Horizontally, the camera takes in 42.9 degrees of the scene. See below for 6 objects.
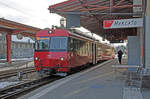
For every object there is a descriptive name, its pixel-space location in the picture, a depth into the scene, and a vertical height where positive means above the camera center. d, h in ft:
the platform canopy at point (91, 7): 36.88 +9.56
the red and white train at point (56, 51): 36.99 -0.38
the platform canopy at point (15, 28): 70.64 +8.85
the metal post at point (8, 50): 87.31 -0.43
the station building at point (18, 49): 153.17 +0.07
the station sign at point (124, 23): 29.86 +4.13
